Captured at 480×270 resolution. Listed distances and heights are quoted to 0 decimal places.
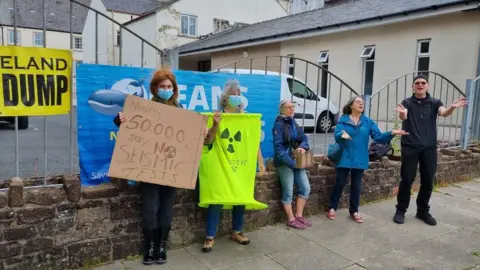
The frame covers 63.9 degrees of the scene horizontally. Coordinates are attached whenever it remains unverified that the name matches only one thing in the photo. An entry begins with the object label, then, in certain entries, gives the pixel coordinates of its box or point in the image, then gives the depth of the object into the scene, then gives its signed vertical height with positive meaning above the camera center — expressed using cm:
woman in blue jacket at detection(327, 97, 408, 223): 460 -32
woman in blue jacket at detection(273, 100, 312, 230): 419 -55
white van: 603 +10
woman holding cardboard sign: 330 -88
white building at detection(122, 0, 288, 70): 2531 +605
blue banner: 340 +0
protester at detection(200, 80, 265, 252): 371 -103
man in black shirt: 462 -25
